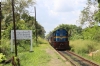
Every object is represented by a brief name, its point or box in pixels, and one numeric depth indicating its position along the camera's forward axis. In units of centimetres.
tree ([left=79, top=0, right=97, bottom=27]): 5326
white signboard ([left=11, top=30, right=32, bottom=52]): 2691
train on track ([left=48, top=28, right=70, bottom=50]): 4003
